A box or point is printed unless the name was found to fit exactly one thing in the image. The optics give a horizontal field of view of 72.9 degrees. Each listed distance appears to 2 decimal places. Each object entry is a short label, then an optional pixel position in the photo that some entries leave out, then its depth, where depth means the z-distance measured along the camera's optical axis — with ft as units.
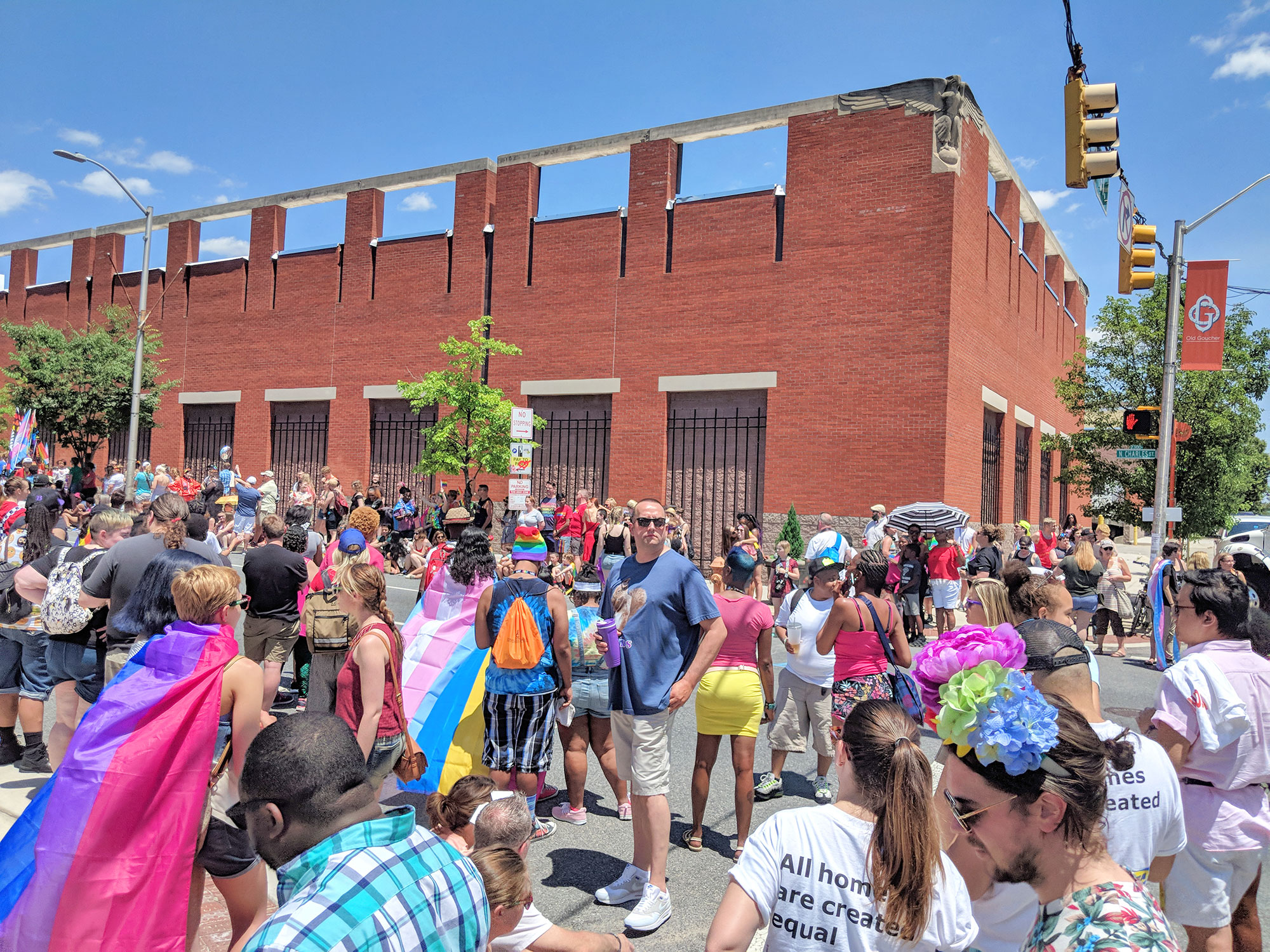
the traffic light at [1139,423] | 47.73
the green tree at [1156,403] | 64.80
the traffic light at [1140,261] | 36.63
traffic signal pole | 46.52
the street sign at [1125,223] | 37.73
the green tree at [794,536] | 57.57
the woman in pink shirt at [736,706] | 16.66
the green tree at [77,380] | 83.10
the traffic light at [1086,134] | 26.50
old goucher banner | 45.16
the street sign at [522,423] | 49.14
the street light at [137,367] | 67.15
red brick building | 57.93
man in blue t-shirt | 14.49
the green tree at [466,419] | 63.52
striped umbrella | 48.78
